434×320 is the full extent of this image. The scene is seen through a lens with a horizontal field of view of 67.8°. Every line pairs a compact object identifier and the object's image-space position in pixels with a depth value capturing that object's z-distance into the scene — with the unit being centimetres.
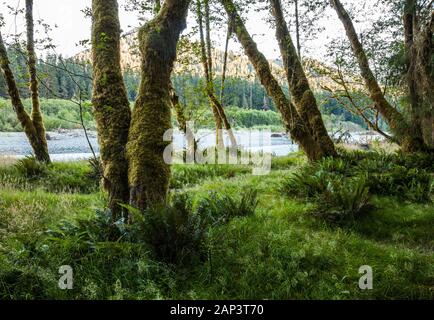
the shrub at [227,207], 555
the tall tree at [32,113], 1143
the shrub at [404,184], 670
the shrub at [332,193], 562
